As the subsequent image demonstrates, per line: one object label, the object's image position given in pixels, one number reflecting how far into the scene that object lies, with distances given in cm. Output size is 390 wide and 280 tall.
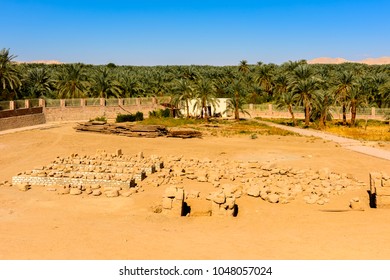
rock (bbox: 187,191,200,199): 1716
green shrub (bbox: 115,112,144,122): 4822
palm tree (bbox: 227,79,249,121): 5122
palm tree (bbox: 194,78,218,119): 4997
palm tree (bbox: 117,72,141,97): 5999
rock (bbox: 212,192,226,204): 1458
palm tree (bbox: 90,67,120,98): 5591
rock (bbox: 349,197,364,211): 1512
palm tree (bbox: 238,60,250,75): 9150
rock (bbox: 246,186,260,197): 1705
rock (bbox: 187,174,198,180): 2062
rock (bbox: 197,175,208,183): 2009
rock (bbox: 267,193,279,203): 1638
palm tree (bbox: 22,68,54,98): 5294
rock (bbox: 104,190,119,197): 1745
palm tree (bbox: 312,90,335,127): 4181
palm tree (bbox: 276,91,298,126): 4340
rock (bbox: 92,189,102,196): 1766
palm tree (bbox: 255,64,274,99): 6838
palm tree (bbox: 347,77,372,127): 4281
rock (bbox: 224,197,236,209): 1461
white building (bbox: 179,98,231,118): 5421
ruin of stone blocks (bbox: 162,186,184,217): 1460
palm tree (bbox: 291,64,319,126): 4181
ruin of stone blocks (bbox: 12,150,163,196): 1923
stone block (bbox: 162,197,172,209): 1466
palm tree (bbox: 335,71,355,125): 4347
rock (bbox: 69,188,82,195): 1792
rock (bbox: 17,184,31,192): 1869
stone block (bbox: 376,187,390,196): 1494
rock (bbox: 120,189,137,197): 1758
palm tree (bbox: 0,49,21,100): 4494
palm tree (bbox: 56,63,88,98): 5356
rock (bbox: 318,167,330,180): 1994
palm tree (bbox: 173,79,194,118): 5128
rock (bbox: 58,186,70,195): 1805
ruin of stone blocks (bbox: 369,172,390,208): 1496
